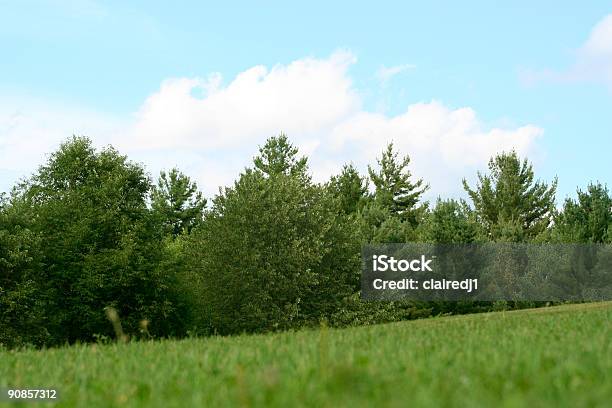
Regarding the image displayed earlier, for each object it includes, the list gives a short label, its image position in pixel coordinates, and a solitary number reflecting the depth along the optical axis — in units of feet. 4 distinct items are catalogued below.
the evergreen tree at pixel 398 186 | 277.23
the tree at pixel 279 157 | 276.00
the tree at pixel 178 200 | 320.70
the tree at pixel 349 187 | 283.07
